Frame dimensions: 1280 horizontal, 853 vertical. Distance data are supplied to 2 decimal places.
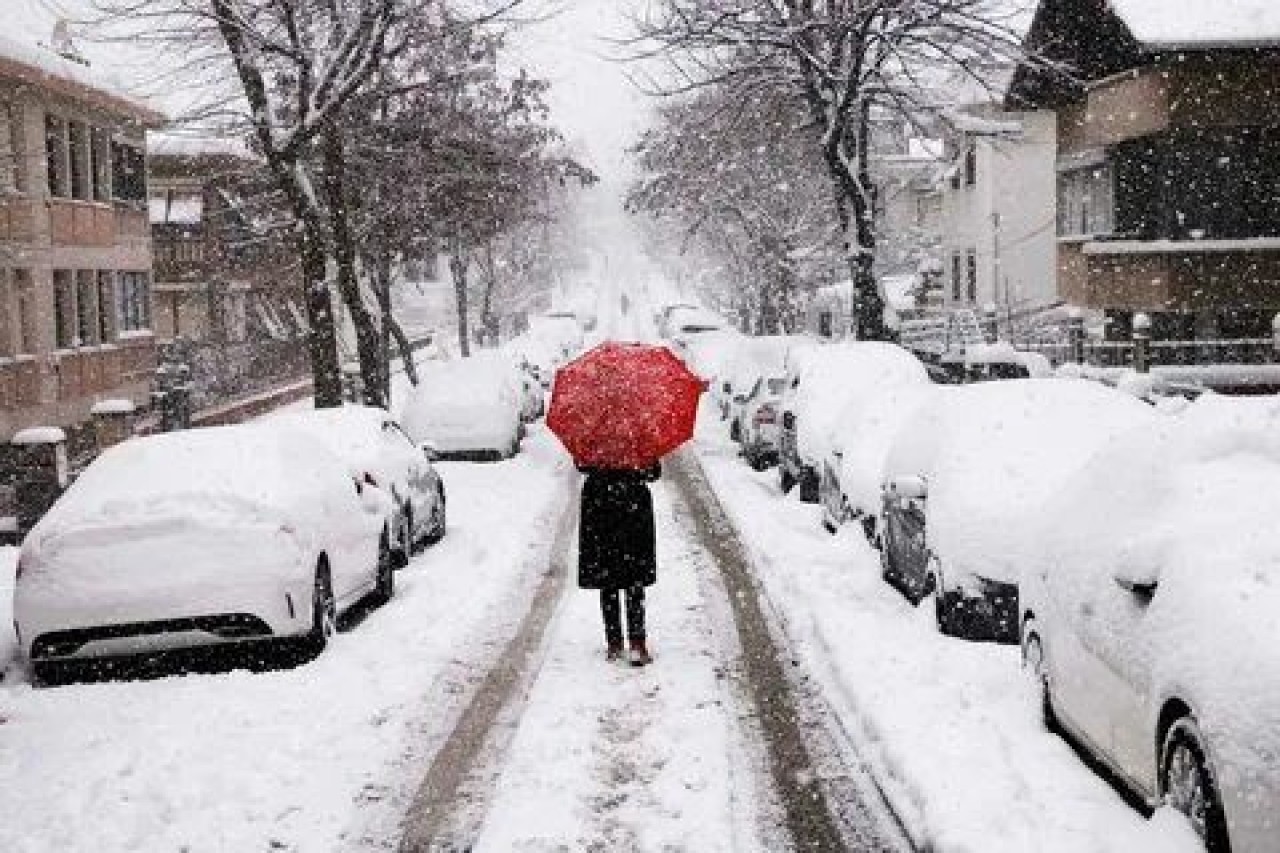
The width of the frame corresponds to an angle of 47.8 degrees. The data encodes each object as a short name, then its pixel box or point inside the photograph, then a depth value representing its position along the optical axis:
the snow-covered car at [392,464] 12.88
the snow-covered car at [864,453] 12.77
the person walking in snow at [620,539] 9.05
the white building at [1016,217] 42.25
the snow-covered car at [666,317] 58.50
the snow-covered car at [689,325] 42.12
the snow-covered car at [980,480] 9.09
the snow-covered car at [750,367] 23.09
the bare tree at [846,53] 21.89
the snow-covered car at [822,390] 16.08
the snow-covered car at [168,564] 8.66
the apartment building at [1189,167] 24.64
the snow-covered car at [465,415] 22.66
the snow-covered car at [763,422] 20.83
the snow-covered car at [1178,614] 4.48
